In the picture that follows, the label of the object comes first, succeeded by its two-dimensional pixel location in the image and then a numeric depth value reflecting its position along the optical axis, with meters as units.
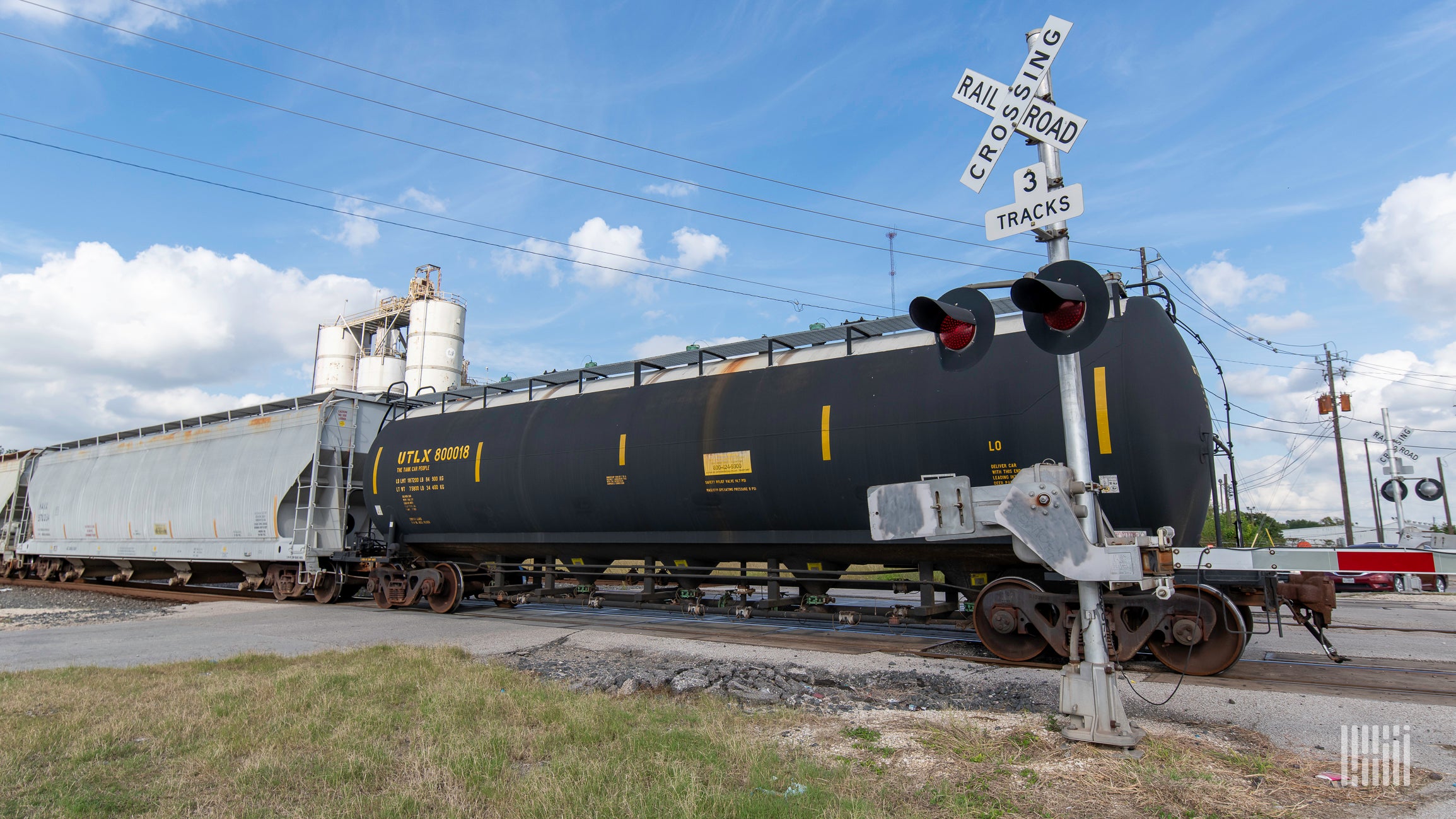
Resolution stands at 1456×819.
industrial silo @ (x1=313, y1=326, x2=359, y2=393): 57.88
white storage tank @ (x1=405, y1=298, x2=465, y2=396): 52.44
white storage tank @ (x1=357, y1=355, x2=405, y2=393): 55.25
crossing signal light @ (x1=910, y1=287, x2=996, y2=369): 4.73
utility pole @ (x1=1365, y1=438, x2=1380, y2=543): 28.66
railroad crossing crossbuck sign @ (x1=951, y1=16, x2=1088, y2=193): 4.81
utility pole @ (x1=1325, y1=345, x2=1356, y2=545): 30.71
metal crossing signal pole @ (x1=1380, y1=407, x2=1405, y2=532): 13.98
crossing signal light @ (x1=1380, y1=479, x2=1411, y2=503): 13.82
